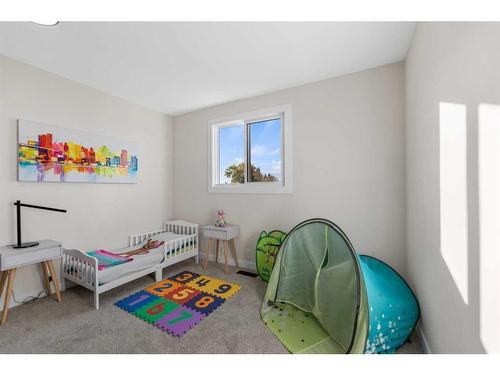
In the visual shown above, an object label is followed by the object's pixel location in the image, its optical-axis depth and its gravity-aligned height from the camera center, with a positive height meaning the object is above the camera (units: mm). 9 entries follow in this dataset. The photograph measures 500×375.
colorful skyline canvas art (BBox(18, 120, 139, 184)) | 2164 +389
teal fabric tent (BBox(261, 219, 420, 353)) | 1412 -878
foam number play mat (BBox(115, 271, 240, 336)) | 1848 -1151
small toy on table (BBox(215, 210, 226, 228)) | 3088 -487
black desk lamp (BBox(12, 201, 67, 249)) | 1949 -363
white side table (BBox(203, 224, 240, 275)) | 2904 -647
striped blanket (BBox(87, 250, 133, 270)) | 2214 -772
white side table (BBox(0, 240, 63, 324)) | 1775 -612
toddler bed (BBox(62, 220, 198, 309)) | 2080 -830
